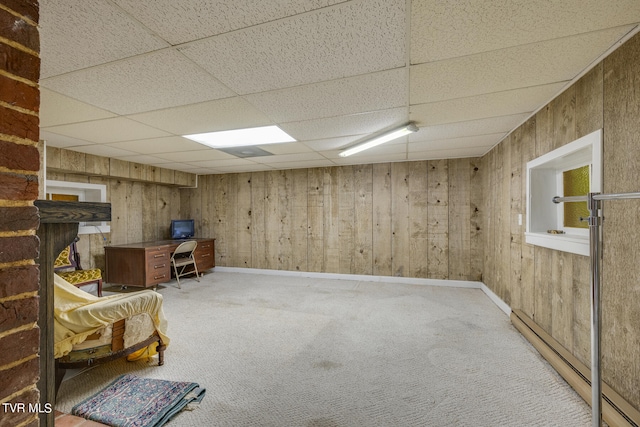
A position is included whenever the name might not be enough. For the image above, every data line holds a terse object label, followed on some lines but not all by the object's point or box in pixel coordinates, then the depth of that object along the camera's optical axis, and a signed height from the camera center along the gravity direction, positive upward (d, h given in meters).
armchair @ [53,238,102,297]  3.56 -0.77
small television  5.69 -0.31
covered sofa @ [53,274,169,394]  1.82 -0.80
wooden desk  4.39 -0.81
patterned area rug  1.62 -1.19
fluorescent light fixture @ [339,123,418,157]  2.83 +0.85
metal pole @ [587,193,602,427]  1.28 -0.45
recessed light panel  3.02 +0.90
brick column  0.82 +0.02
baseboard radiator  1.44 -1.07
